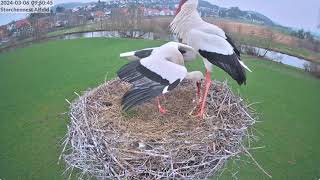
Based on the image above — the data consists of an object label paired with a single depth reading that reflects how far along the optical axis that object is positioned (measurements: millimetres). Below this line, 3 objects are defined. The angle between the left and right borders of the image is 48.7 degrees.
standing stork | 2133
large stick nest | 1785
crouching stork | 1938
